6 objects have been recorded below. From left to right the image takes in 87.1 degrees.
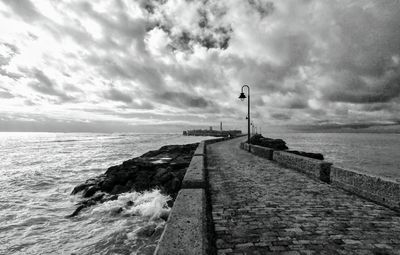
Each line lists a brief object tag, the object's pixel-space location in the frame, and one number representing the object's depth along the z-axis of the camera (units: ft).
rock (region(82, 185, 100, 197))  36.24
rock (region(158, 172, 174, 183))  34.78
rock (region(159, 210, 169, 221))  22.99
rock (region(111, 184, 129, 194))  34.81
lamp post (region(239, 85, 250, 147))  54.24
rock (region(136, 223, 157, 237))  20.10
